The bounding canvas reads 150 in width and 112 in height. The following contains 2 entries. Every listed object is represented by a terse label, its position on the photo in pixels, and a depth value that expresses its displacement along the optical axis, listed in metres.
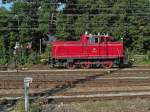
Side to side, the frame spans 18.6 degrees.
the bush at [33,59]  41.44
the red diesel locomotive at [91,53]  34.75
